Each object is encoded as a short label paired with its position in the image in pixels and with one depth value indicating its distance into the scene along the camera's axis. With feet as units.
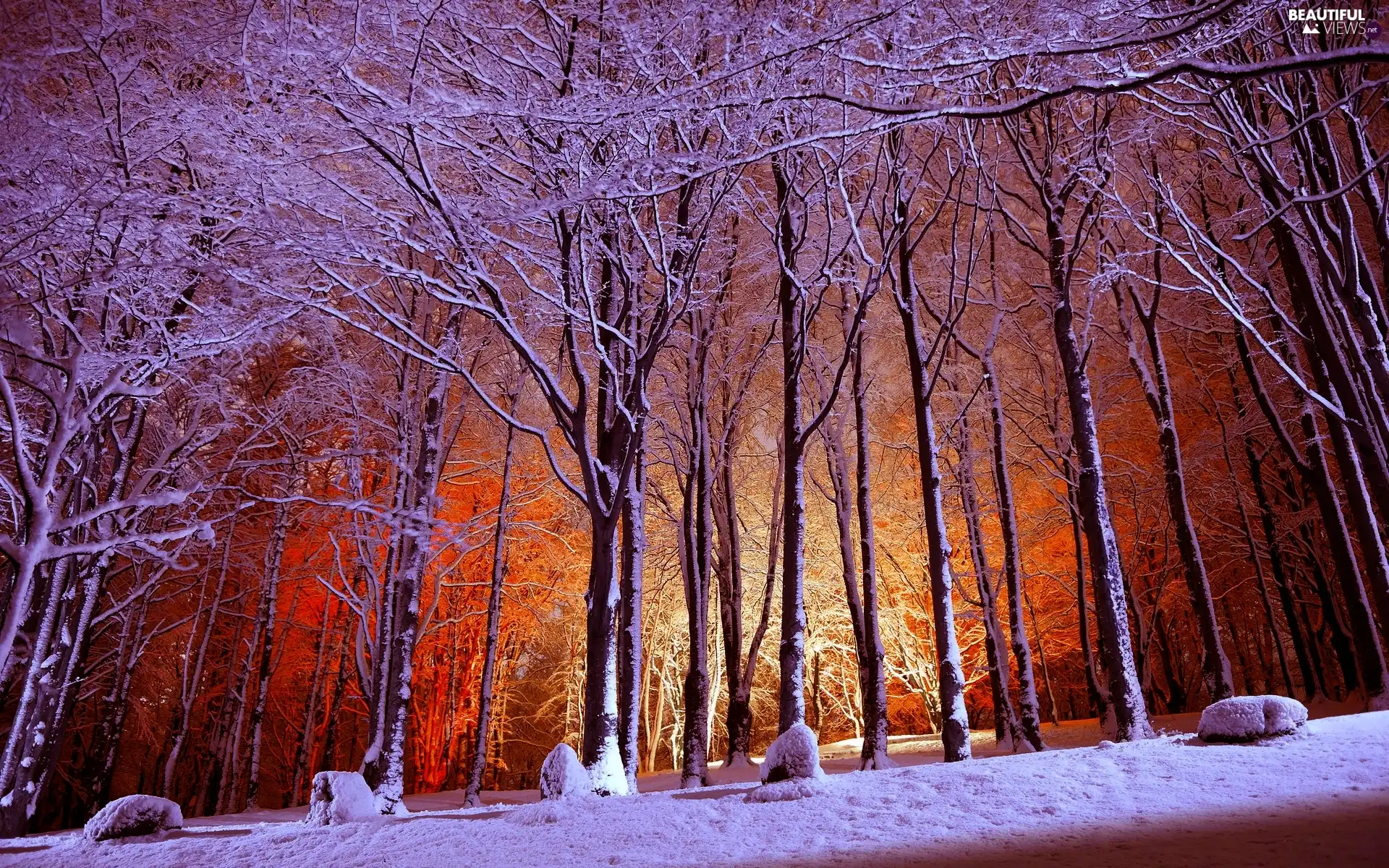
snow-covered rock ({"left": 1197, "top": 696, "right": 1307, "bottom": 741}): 19.42
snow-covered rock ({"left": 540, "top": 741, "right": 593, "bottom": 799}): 21.97
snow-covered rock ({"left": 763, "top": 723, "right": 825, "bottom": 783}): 20.29
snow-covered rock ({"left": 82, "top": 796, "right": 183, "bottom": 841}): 23.15
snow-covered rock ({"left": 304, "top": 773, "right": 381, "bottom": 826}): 22.67
